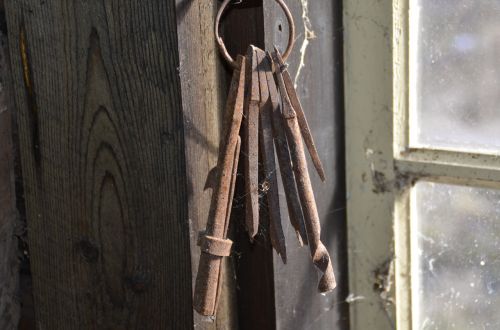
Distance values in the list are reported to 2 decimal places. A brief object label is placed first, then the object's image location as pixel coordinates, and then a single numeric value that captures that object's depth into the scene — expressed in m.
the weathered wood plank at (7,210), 1.34
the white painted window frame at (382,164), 1.33
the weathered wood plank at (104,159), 1.22
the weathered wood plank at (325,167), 1.30
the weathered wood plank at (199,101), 1.21
